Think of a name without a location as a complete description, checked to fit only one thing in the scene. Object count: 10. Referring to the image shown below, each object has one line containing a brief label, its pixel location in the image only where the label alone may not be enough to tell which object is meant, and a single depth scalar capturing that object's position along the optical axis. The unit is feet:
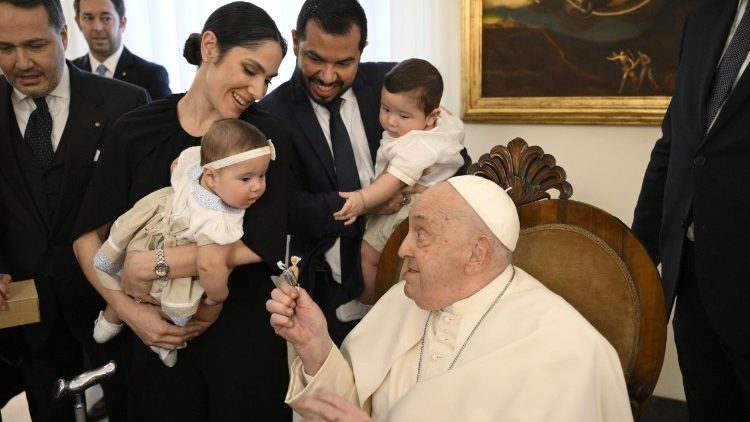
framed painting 11.55
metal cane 6.35
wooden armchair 6.53
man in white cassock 6.08
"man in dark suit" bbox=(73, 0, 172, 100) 14.87
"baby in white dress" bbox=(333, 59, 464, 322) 9.00
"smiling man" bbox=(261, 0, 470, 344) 8.85
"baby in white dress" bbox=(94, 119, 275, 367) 6.82
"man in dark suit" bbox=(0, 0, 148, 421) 8.65
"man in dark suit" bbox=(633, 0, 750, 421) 6.95
